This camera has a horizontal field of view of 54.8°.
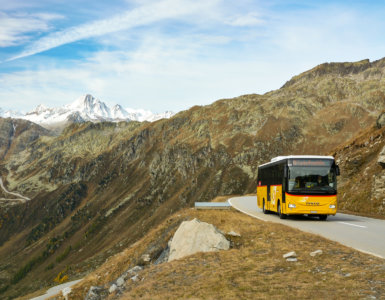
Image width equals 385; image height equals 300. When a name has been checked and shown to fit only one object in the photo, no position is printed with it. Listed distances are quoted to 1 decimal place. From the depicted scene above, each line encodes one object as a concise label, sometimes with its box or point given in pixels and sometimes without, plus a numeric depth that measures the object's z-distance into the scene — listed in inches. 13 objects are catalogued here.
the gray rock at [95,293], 625.3
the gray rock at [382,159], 1305.4
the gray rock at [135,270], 673.4
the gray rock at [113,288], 599.0
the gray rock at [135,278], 573.5
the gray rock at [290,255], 555.6
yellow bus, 963.6
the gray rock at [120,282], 614.2
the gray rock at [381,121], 1811.0
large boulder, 664.4
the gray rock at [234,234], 735.7
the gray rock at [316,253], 552.7
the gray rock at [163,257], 716.8
